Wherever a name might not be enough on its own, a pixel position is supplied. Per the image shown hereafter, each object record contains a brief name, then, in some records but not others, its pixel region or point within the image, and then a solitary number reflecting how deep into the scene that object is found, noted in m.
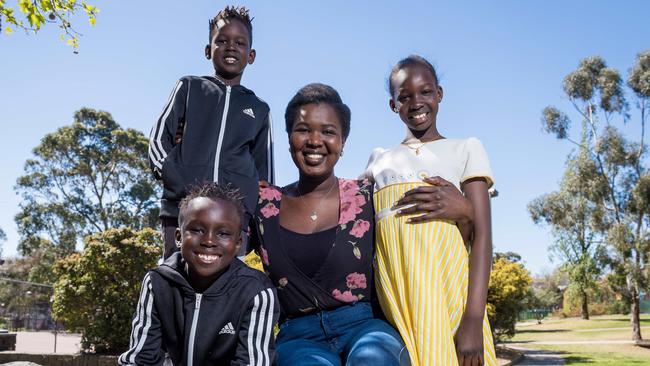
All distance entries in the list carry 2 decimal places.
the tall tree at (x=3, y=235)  45.69
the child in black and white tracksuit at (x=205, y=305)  2.16
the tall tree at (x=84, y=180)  30.84
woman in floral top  2.32
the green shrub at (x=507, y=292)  17.09
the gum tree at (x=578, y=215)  27.50
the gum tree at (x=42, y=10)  6.41
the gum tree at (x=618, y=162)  26.14
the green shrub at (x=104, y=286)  12.57
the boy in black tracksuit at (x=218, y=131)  2.58
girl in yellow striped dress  2.19
